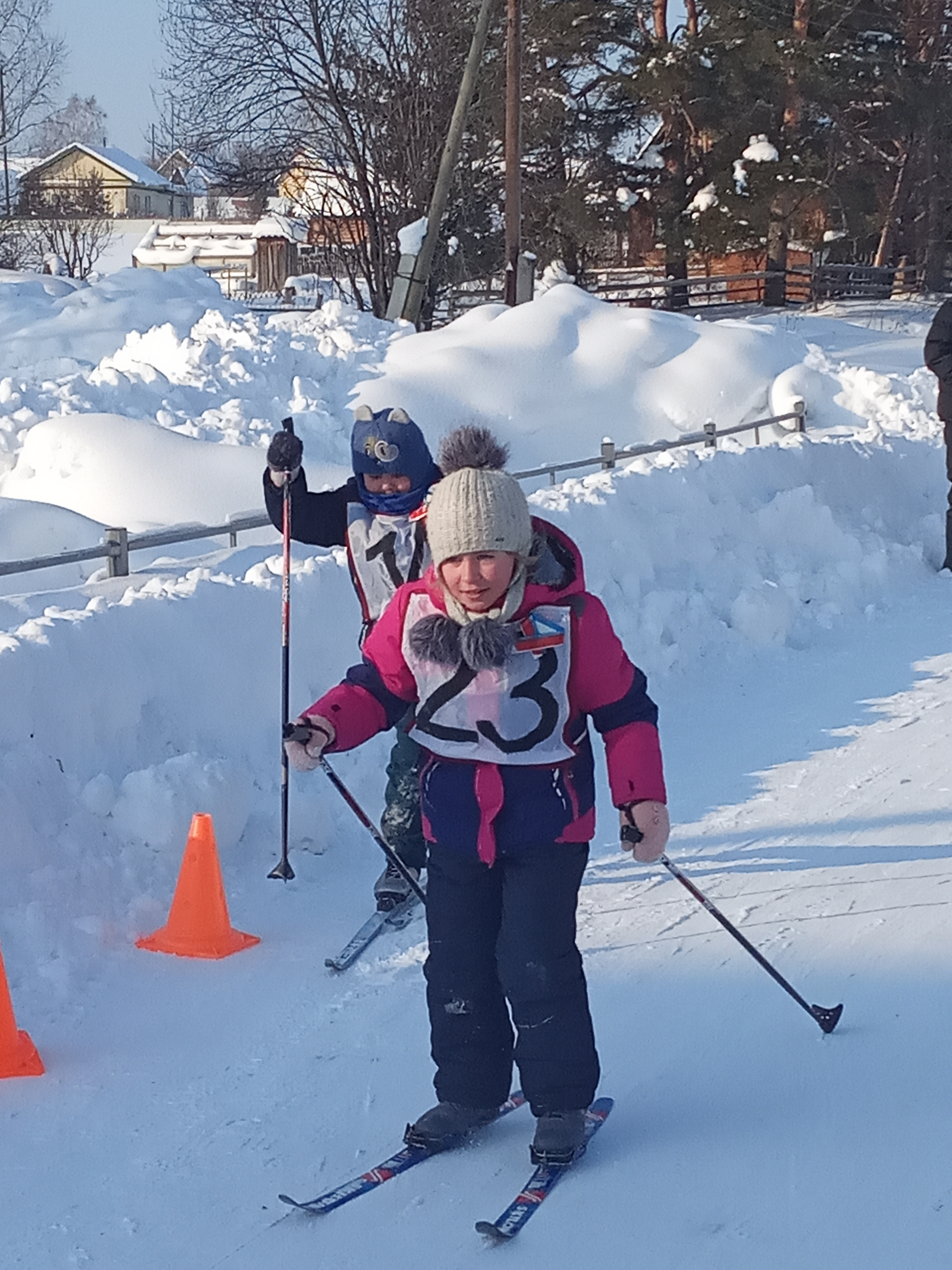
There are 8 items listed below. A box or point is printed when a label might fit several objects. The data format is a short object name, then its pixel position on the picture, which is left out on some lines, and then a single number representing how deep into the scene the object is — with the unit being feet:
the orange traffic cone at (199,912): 15.72
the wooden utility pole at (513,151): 70.23
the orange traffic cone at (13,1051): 12.91
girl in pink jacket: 10.73
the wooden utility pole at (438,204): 69.26
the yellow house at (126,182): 282.36
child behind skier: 16.03
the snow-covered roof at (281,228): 109.19
